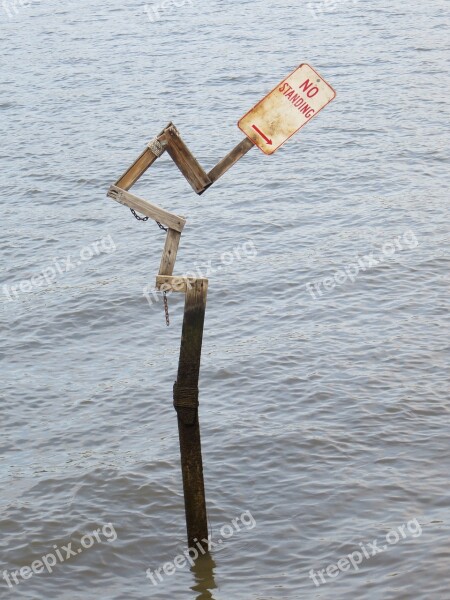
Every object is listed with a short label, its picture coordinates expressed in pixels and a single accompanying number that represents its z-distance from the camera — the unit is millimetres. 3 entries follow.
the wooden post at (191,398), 10086
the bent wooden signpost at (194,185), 9594
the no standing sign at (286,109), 9547
